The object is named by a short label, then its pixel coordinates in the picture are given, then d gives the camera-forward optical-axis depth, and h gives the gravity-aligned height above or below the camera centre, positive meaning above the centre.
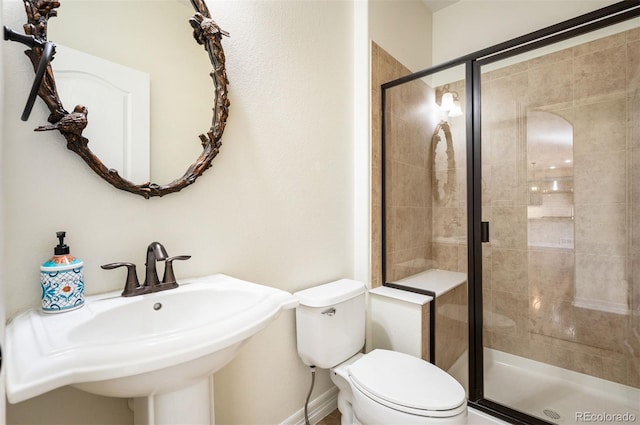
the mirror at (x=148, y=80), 0.89 +0.46
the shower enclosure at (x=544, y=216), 1.39 -0.04
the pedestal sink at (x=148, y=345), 0.56 -0.28
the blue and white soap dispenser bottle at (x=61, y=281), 0.81 -0.18
